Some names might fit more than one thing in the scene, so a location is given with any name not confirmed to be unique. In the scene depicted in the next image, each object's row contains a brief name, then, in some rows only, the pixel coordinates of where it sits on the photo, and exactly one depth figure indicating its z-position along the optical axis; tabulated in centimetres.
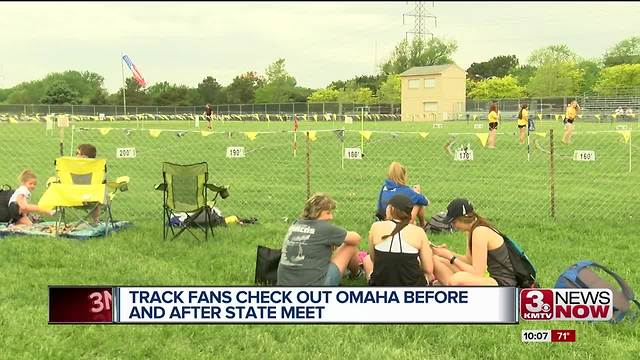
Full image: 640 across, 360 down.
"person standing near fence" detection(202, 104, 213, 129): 3667
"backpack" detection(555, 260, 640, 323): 484
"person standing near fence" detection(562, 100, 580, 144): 1989
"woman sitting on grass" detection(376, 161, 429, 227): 693
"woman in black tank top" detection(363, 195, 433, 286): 496
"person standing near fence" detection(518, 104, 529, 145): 2002
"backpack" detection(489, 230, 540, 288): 522
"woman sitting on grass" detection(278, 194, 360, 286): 523
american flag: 4688
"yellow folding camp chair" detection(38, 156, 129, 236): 775
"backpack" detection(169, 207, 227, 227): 803
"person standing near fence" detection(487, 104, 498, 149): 2017
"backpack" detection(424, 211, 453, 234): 781
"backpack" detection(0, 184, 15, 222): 809
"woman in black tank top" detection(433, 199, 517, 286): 505
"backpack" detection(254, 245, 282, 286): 582
